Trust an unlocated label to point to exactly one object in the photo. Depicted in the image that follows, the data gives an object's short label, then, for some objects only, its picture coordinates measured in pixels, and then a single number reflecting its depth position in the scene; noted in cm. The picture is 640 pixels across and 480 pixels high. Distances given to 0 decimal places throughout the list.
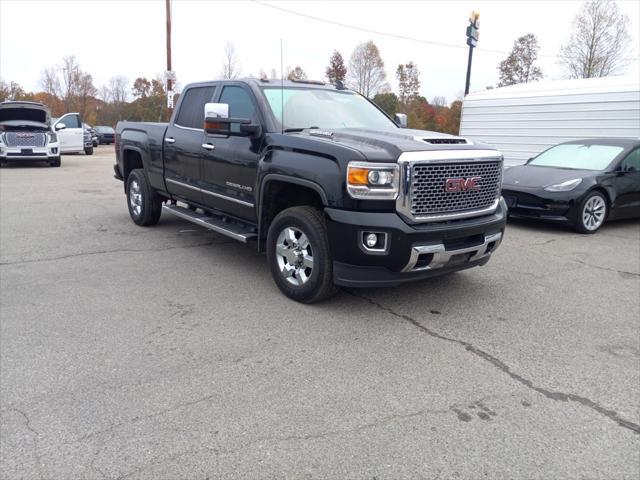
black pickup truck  402
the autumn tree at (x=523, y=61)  4259
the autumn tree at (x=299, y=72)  3419
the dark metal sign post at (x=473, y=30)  1588
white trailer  1162
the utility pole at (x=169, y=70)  2073
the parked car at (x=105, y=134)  3709
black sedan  802
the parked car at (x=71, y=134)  2084
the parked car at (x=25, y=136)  1670
